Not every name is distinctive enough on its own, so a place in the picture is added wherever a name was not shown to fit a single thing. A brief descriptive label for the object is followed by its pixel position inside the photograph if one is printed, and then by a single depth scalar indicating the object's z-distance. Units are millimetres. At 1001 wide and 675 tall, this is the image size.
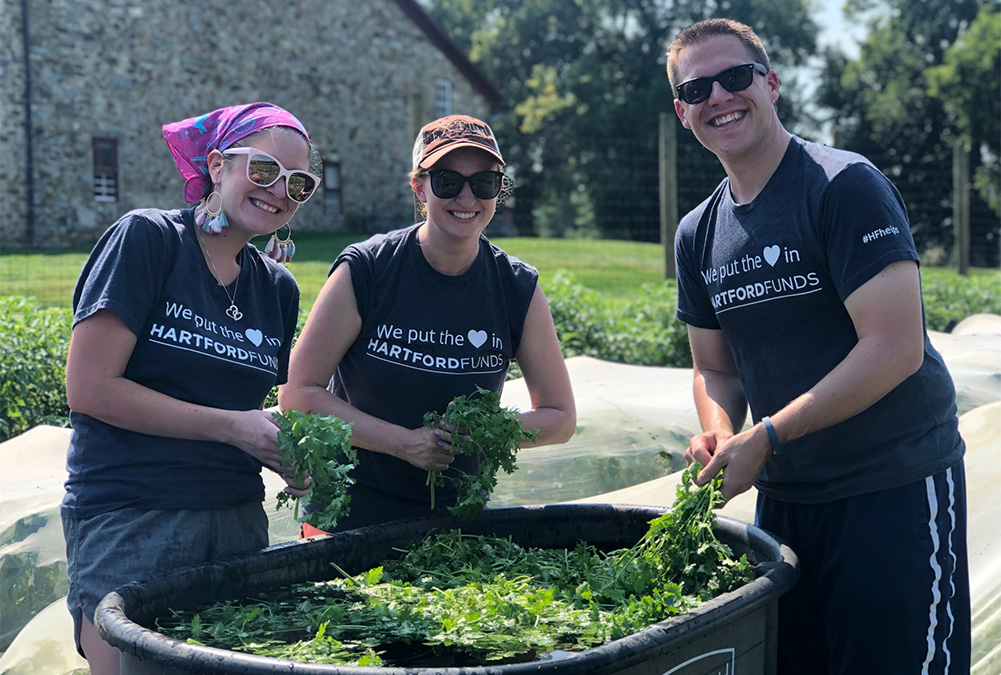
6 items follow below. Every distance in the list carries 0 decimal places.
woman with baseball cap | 2854
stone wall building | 16844
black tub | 1829
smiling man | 2426
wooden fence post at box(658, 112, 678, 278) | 9461
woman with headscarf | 2336
